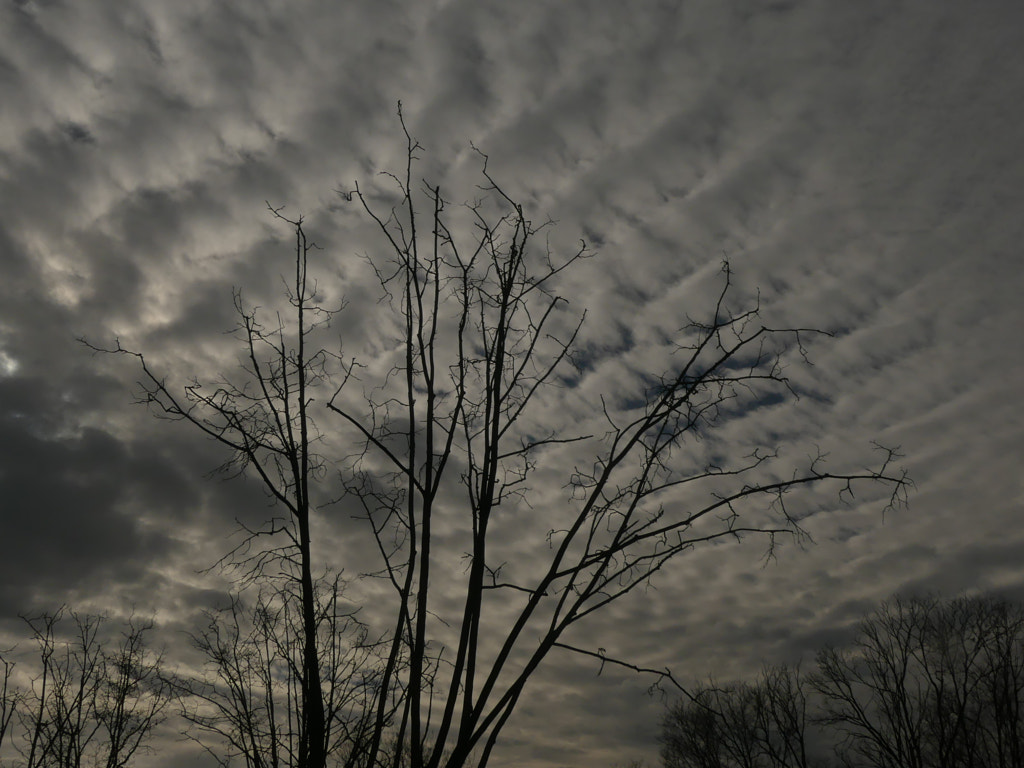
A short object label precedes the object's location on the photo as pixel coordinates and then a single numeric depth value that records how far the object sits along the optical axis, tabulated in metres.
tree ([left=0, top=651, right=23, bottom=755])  12.62
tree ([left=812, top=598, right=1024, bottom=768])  26.22
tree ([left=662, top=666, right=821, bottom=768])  33.22
